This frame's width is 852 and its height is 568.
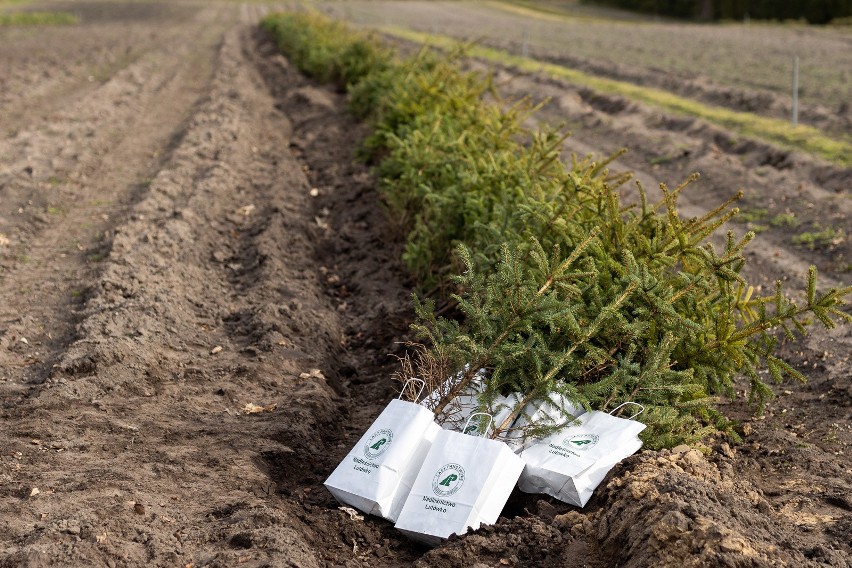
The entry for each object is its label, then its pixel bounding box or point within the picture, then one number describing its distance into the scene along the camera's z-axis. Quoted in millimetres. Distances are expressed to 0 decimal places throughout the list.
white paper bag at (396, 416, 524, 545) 3980
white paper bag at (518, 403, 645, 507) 4164
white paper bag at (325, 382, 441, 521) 4191
